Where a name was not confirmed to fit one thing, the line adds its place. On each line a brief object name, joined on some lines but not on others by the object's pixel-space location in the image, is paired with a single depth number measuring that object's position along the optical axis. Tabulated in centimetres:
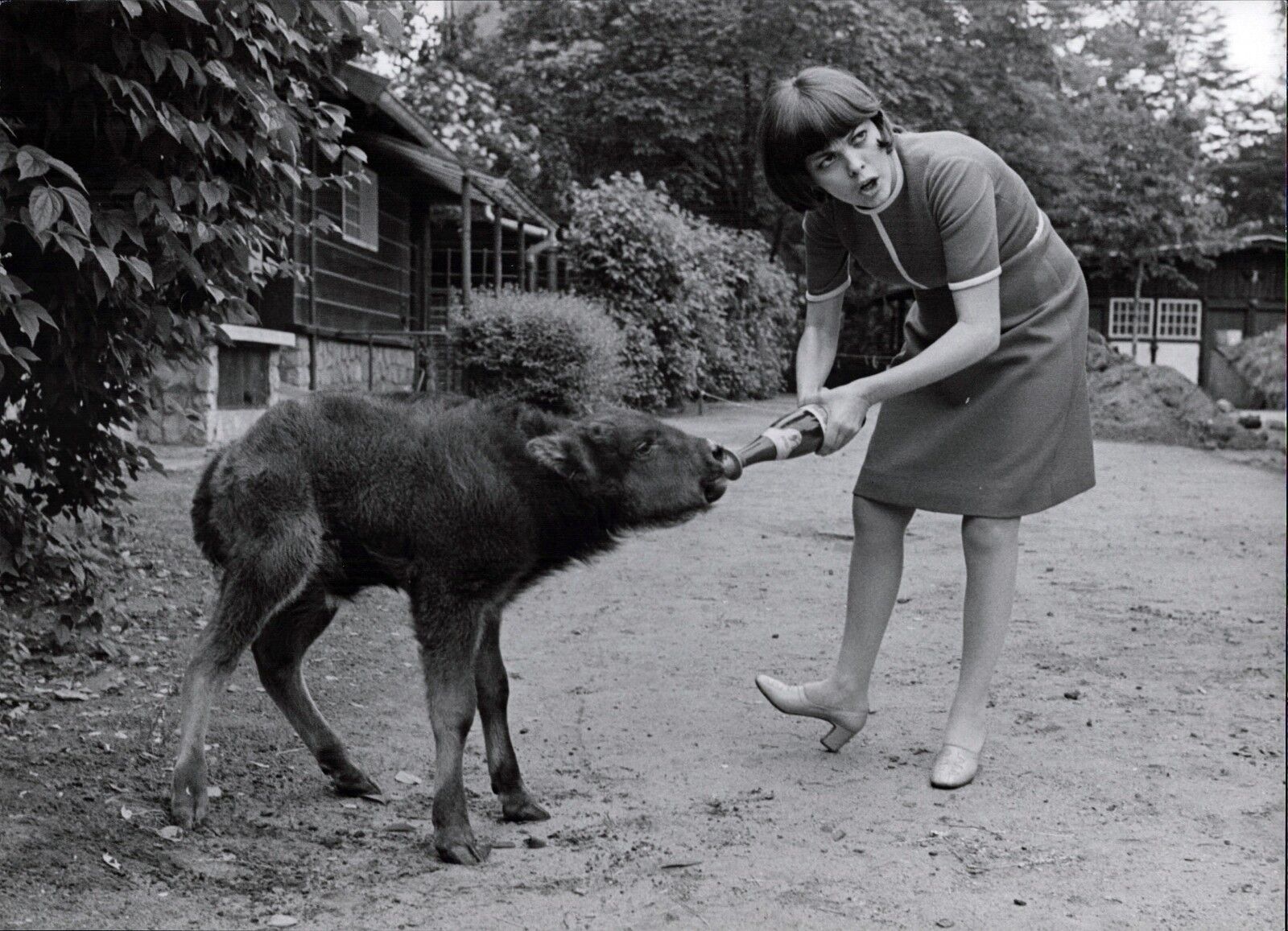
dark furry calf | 361
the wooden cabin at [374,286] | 1479
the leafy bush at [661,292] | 2042
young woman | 392
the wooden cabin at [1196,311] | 4172
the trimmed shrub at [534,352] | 1345
